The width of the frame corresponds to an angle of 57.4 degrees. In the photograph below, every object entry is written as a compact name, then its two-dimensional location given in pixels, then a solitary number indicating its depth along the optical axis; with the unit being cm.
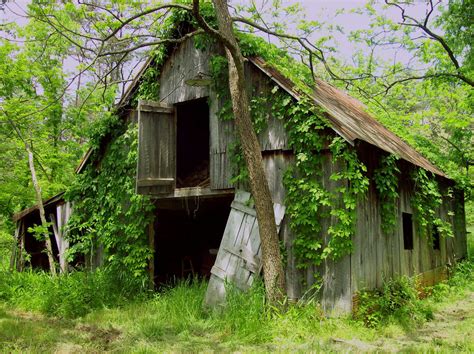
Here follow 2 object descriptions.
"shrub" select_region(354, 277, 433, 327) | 755
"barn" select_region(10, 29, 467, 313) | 774
